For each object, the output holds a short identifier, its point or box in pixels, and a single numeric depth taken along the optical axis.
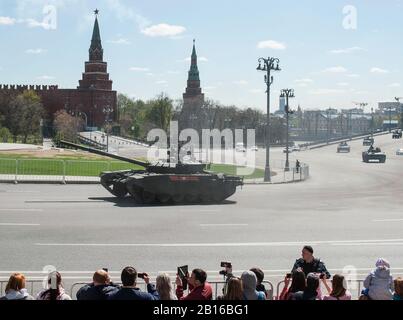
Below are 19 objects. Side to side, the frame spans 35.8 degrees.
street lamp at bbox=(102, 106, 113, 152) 129.70
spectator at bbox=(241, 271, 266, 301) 7.96
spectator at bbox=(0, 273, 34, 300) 7.81
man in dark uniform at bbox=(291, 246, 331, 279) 10.30
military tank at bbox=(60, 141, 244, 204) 25.73
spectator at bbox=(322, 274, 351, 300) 8.02
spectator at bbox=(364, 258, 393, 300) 9.02
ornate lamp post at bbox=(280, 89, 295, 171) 52.52
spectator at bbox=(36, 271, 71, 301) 7.84
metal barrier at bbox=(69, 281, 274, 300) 11.96
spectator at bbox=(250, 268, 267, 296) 8.89
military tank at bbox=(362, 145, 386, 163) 64.06
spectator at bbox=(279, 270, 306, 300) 8.30
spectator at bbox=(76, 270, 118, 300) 7.92
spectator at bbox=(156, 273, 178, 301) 7.94
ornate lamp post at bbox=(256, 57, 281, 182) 41.44
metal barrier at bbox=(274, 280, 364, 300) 11.85
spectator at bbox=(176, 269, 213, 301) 7.84
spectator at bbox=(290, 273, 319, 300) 8.00
